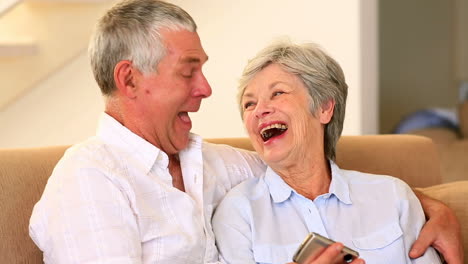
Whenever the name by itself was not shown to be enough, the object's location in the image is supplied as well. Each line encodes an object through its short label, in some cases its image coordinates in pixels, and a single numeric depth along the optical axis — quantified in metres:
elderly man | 2.06
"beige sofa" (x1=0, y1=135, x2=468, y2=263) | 2.15
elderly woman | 2.28
